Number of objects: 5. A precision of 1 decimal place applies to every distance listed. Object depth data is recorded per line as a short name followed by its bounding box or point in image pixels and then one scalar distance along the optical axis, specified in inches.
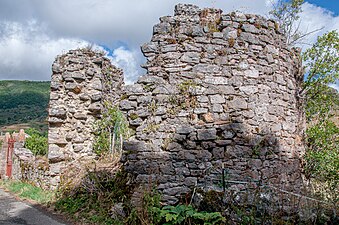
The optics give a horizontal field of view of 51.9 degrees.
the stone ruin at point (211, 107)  234.5
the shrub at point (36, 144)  596.1
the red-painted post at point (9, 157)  523.1
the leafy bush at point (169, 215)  207.9
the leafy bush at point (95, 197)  255.1
